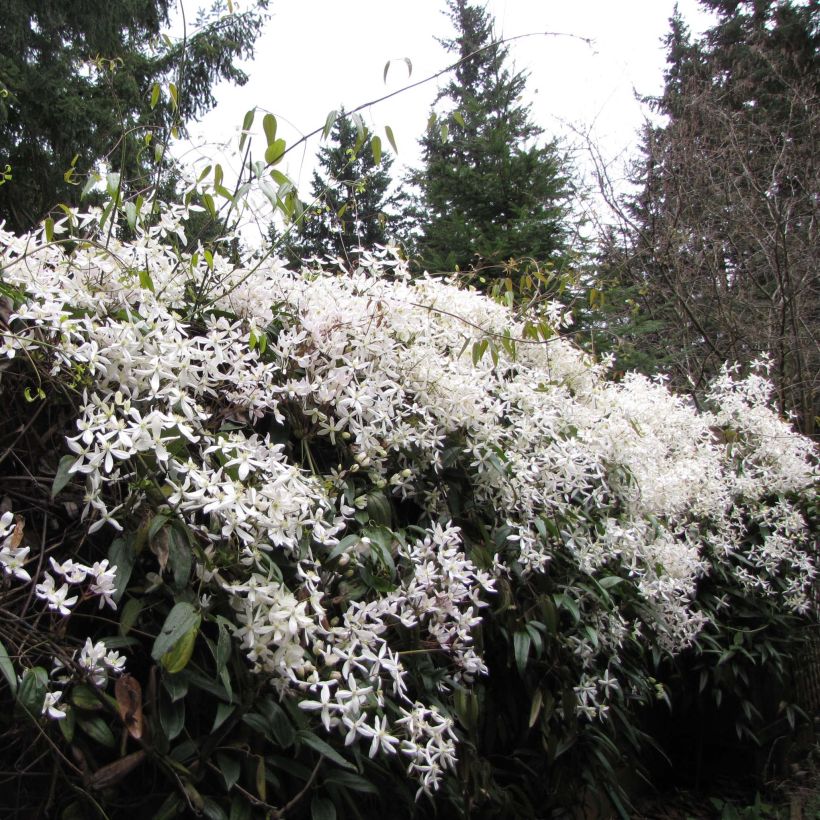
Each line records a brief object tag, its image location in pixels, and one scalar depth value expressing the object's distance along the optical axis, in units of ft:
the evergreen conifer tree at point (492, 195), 32.96
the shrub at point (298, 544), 3.87
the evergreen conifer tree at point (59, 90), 22.47
